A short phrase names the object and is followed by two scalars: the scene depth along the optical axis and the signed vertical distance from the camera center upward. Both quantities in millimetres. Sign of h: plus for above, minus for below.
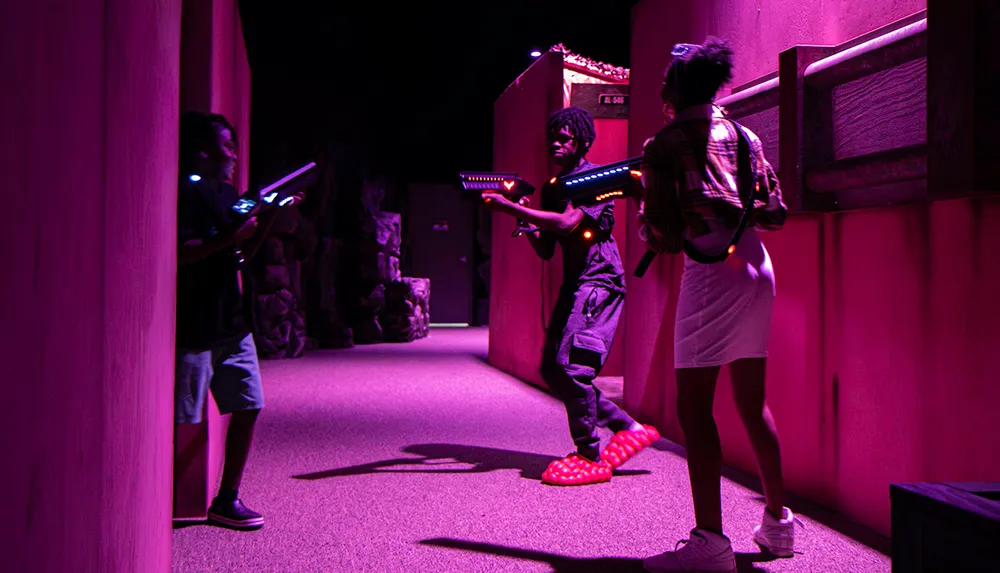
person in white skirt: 2016 +144
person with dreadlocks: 3178 -50
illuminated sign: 6297 +1660
